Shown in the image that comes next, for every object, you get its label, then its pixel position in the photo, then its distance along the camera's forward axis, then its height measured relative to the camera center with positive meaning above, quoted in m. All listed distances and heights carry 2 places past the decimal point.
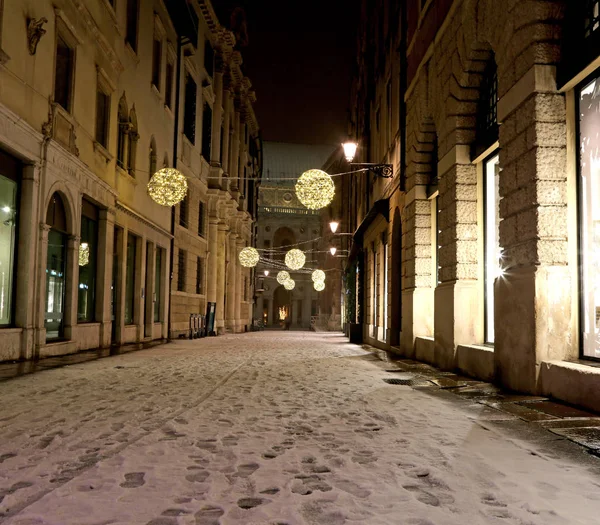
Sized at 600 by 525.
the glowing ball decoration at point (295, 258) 29.80 +1.75
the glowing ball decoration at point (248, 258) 29.41 +1.71
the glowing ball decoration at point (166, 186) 14.96 +2.69
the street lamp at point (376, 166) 15.09 +3.61
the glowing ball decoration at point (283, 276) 42.59 +1.14
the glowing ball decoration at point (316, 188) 14.00 +2.54
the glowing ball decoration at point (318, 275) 38.78 +1.17
